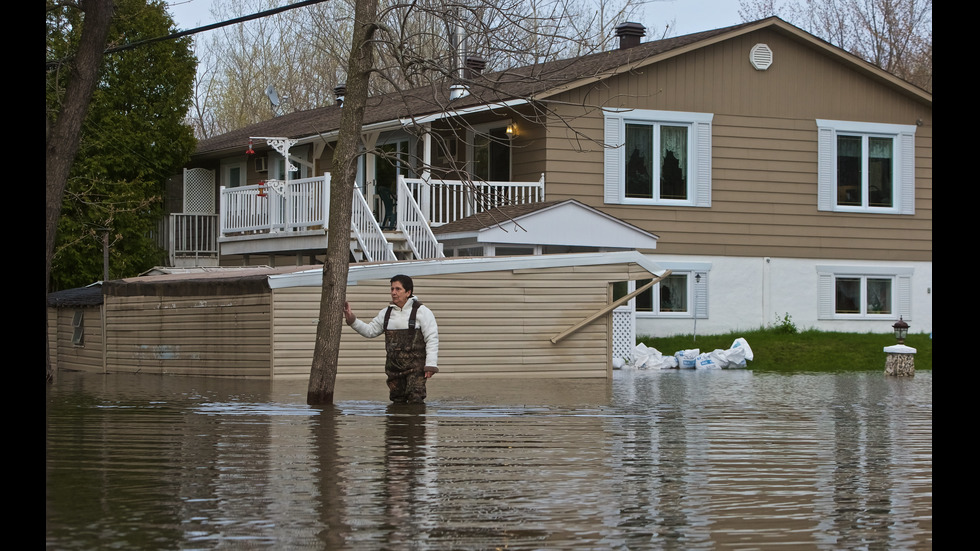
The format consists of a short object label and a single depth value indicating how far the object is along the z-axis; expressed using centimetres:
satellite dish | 3597
